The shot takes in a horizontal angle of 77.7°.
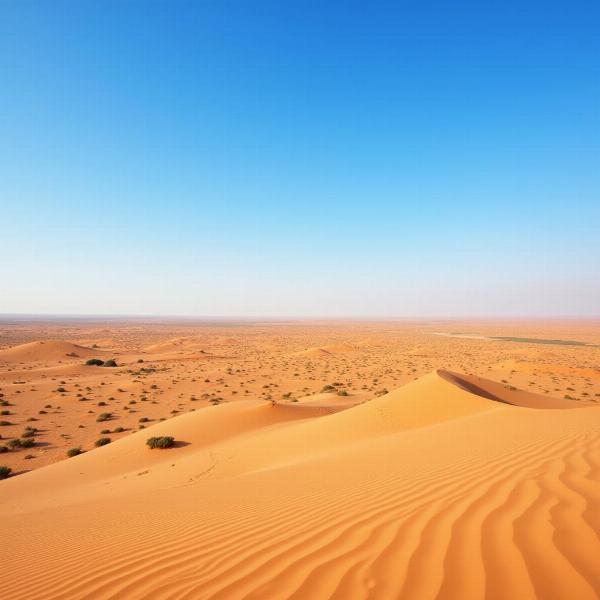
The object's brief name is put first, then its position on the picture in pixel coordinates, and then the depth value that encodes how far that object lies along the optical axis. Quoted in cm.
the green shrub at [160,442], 1365
